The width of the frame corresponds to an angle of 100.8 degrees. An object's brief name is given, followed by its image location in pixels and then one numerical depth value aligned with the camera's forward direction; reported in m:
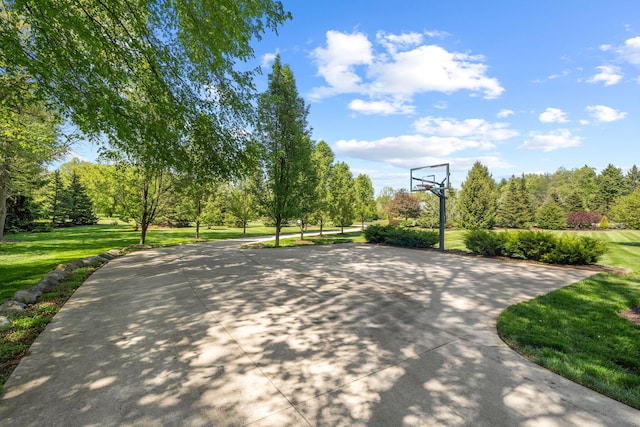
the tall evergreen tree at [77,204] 30.58
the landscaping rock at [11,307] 4.71
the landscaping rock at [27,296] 5.32
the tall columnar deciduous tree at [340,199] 24.17
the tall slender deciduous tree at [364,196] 28.84
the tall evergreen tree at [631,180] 41.51
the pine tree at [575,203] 37.22
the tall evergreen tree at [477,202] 32.06
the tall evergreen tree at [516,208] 35.16
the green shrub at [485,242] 11.03
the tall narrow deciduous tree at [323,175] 22.12
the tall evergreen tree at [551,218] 31.84
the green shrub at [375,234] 16.31
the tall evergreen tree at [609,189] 41.06
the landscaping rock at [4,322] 4.20
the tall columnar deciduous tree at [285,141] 15.50
